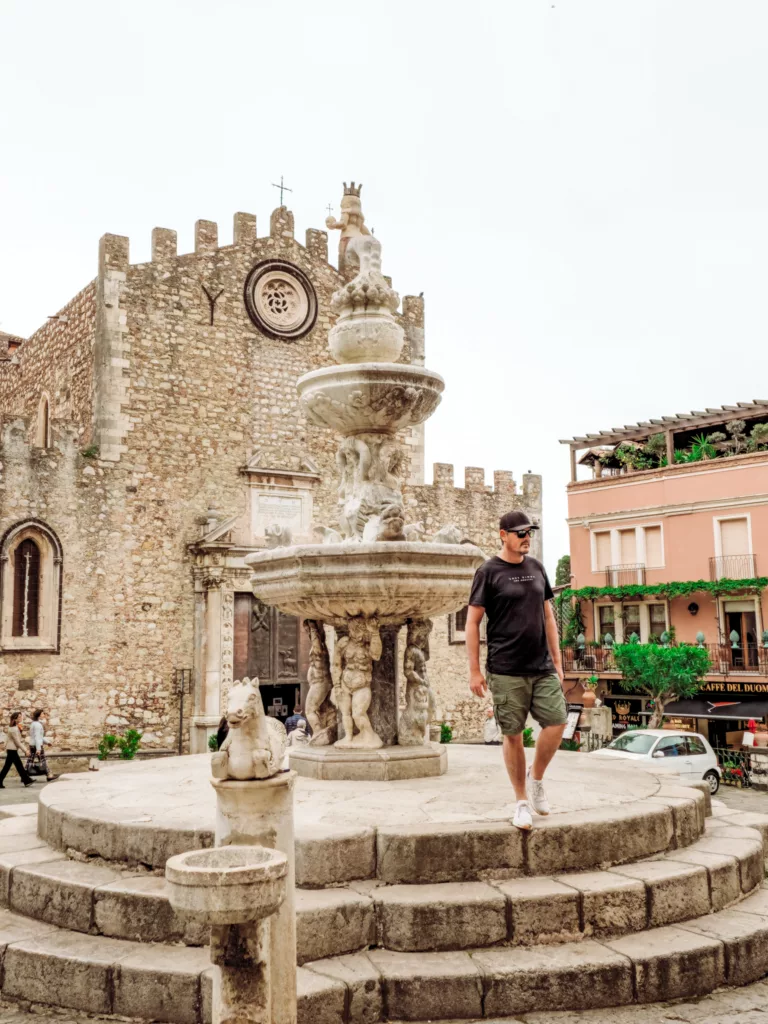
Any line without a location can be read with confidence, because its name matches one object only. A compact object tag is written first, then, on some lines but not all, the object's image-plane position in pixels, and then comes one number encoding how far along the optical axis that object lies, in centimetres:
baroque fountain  670
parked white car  1620
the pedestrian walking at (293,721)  1608
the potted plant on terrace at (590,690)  2967
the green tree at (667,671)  2541
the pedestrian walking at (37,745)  1648
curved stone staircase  418
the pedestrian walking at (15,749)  1553
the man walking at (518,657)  529
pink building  2836
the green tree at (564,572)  4906
